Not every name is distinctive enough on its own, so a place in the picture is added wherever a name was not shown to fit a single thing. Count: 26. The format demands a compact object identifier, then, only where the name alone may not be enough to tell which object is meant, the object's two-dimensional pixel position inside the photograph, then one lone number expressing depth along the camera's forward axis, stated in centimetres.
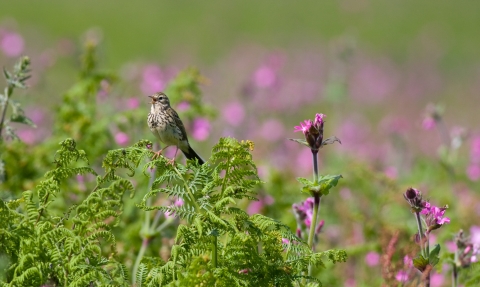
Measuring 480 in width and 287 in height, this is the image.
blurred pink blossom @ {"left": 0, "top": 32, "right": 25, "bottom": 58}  1984
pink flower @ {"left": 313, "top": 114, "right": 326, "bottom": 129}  623
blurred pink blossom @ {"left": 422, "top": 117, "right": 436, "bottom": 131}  1250
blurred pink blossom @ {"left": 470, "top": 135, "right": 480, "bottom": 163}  1627
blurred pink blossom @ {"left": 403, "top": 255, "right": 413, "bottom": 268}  680
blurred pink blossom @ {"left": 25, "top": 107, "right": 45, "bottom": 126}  1803
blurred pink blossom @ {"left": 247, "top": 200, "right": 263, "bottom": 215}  1206
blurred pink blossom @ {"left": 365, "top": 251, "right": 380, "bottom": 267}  1133
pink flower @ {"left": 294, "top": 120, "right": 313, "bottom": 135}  622
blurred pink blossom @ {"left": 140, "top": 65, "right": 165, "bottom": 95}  1627
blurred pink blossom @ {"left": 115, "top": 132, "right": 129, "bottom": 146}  1234
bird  987
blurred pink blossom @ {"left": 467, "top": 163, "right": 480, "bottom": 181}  1612
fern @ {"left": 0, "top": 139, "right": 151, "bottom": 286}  547
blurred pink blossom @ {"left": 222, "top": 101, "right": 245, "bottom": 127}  2080
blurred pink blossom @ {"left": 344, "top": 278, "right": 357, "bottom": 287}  1126
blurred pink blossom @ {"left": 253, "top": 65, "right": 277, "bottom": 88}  2156
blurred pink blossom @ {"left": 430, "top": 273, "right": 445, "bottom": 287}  1132
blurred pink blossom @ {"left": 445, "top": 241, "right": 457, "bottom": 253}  1155
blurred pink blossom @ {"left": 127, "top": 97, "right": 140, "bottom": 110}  1323
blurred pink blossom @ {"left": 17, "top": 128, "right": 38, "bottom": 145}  1520
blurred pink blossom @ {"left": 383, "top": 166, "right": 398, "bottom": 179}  1502
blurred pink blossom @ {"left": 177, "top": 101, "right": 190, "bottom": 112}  1194
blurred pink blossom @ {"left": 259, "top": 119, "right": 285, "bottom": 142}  2228
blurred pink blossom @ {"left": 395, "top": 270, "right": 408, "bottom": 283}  704
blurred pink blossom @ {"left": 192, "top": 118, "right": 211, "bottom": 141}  1347
